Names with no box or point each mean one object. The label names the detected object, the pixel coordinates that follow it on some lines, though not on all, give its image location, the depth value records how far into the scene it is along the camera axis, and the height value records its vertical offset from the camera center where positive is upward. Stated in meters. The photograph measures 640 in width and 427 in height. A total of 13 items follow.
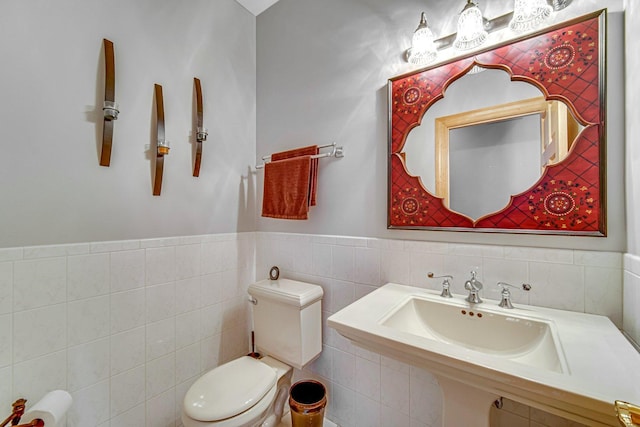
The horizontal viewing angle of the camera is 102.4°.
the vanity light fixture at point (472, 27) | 0.92 +0.75
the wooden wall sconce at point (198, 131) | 1.53 +0.50
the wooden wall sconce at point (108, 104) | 1.15 +0.49
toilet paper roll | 0.91 -0.71
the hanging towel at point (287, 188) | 1.49 +0.16
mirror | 0.88 +0.31
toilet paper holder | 0.87 -0.71
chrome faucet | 0.99 -0.28
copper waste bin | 1.28 -0.98
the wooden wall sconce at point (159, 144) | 1.33 +0.36
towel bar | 1.45 +0.36
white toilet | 1.06 -0.79
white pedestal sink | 0.55 -0.37
